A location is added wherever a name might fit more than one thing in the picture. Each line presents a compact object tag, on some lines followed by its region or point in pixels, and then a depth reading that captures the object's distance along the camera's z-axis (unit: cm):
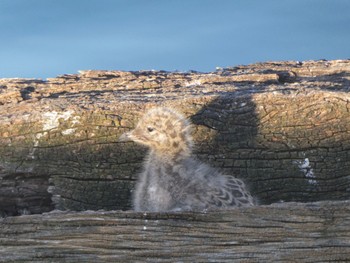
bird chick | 1051
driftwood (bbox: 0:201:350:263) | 823
